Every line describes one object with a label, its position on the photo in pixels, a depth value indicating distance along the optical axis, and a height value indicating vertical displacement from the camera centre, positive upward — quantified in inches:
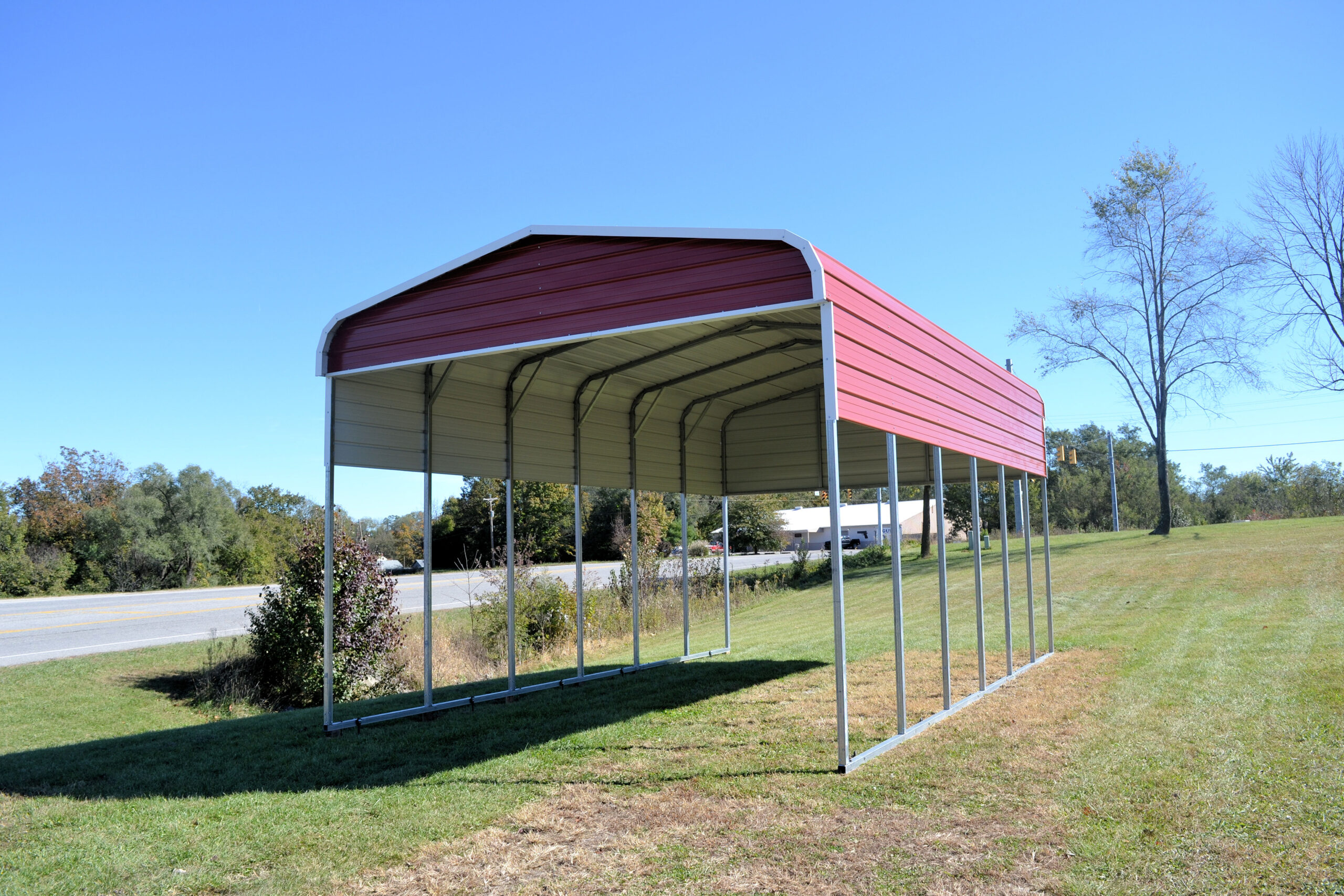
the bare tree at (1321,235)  1128.8 +352.4
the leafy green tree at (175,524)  1364.4 +0.2
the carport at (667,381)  256.1 +58.4
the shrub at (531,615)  568.4 -66.8
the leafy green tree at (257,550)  1446.9 -45.8
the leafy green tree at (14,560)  1161.4 -43.7
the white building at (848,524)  2485.2 -45.7
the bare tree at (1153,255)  1209.4 +354.0
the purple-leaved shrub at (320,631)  474.6 -61.7
